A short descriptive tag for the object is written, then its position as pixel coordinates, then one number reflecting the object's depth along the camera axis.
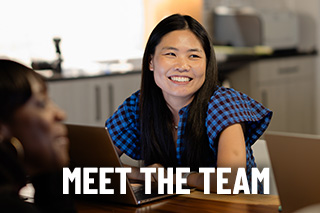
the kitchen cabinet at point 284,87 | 4.70
